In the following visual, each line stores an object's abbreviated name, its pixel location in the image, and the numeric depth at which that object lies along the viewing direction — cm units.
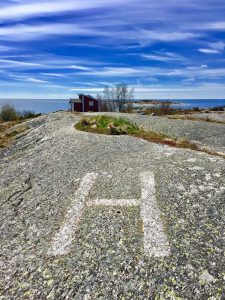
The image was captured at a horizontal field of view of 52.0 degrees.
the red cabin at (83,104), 4465
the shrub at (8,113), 4241
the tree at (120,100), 7138
